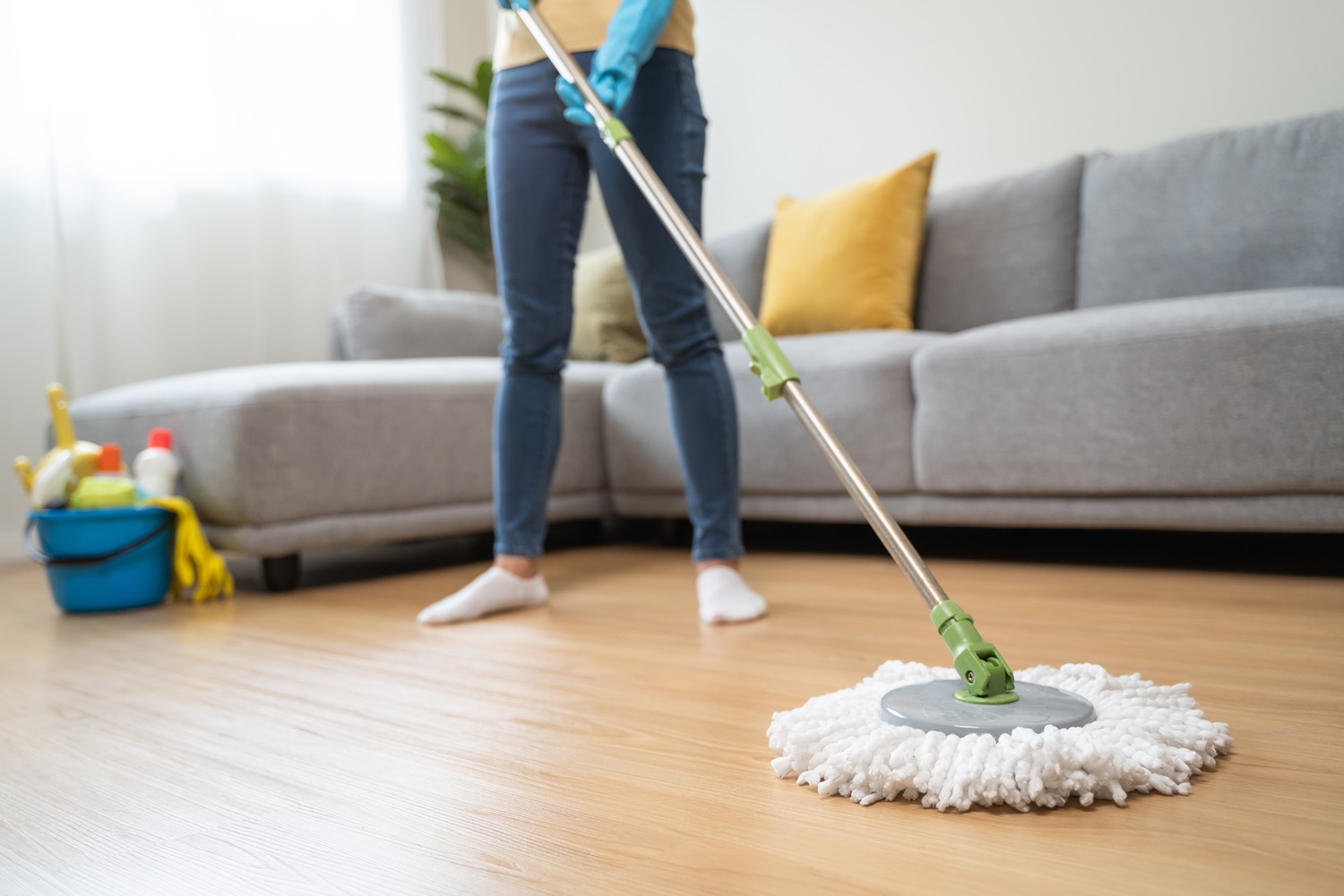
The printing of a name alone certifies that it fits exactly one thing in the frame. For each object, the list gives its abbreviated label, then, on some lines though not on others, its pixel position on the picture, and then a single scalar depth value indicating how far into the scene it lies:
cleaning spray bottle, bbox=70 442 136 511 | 1.82
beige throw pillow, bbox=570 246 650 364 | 2.88
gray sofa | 1.58
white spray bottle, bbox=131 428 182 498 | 1.93
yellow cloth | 1.88
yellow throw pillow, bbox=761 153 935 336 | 2.44
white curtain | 2.72
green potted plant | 3.52
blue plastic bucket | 1.79
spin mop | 0.69
